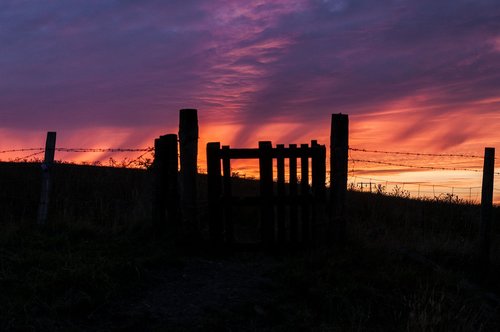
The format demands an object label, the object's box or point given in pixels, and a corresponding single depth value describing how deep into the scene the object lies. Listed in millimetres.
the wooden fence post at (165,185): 9836
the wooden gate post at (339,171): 9477
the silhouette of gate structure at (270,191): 9148
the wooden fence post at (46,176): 10789
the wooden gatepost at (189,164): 9383
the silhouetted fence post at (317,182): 9398
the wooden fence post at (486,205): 10398
